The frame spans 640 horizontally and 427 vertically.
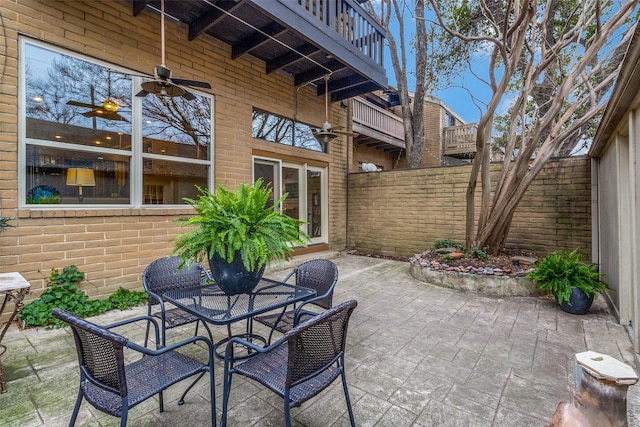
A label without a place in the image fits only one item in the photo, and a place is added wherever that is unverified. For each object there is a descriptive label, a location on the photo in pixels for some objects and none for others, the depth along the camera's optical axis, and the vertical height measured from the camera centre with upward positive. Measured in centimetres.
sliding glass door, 607 +56
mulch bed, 470 -79
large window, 332 +100
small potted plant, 347 -84
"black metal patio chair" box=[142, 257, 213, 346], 245 -60
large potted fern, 203 -16
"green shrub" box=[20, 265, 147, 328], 318 -101
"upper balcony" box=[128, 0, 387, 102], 413 +288
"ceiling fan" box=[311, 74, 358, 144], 538 +148
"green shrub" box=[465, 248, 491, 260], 500 -70
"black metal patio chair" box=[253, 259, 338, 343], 239 -64
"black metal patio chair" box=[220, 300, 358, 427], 142 -82
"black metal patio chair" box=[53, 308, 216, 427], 131 -81
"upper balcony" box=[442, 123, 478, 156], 1179 +298
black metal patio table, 194 -64
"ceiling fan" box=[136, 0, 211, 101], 296 +135
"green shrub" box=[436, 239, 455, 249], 609 -64
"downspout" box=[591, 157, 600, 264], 464 -4
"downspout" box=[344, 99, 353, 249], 774 +52
